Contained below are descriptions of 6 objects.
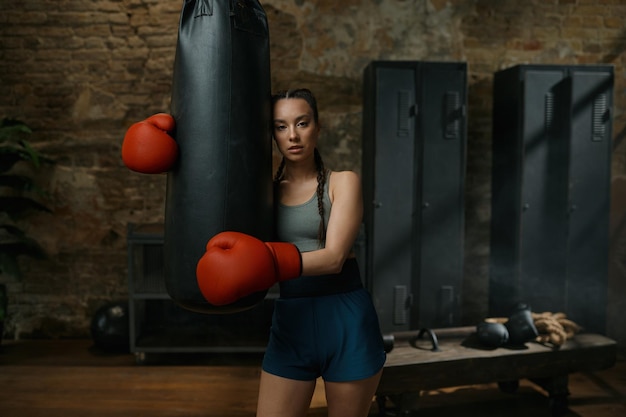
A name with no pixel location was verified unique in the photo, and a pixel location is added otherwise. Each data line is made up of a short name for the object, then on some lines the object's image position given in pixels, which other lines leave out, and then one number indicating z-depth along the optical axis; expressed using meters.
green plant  3.68
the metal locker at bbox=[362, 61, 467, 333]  3.85
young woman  1.51
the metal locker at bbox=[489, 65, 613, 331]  3.80
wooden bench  2.61
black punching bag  1.31
